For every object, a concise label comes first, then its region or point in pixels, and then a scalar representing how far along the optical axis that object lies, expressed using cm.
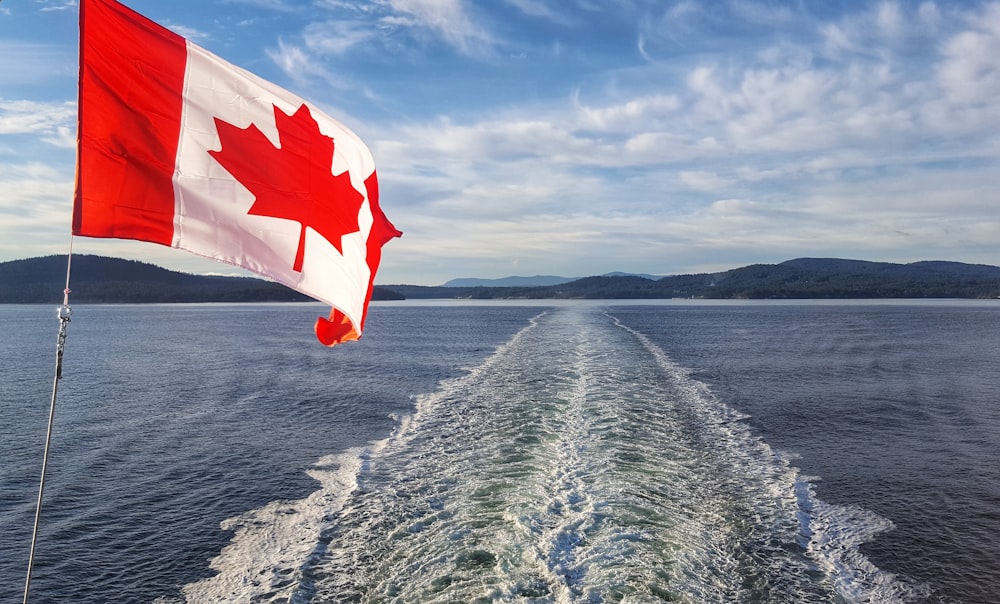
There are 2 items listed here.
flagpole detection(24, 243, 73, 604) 454
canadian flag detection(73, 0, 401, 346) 520
